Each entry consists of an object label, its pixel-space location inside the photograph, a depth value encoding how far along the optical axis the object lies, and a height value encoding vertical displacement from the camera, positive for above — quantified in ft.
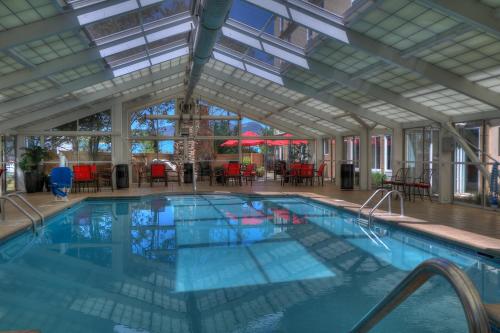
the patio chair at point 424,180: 39.01 -1.82
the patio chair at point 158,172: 52.90 -1.15
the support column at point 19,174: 48.39 -1.14
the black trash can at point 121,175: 50.19 -1.41
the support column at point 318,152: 61.98 +1.48
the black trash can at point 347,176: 48.47 -1.69
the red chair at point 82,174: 45.60 -1.15
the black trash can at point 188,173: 58.18 -1.42
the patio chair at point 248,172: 55.72 -1.29
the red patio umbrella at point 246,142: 60.08 +3.00
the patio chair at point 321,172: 54.81 -1.35
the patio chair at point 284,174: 55.98 -1.61
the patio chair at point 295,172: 54.19 -1.39
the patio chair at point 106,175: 51.29 -1.43
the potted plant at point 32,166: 46.09 -0.20
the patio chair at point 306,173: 53.83 -1.43
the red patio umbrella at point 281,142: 62.37 +3.04
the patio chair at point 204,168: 59.00 -0.75
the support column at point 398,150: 42.47 +1.15
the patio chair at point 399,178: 40.20 -1.68
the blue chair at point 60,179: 36.68 -1.35
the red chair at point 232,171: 54.15 -1.12
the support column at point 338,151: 55.75 +1.45
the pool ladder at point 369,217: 27.39 -3.78
